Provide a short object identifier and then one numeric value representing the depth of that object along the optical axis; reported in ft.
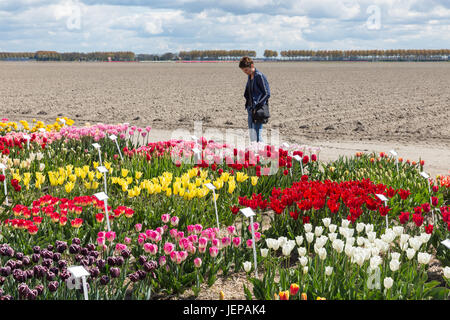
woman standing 30.89
